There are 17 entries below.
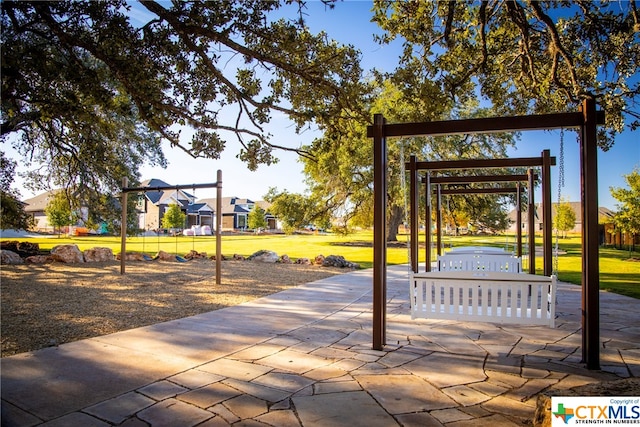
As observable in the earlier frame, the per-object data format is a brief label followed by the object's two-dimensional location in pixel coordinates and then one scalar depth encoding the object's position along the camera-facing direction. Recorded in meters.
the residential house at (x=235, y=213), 50.12
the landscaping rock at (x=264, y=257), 14.25
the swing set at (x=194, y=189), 9.03
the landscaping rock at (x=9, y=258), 12.06
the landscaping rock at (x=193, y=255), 15.51
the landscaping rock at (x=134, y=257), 14.54
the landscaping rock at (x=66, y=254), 12.74
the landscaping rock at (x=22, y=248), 13.70
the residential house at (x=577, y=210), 41.59
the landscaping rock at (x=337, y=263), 12.82
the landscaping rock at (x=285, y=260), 13.93
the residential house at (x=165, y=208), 40.88
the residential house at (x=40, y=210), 42.67
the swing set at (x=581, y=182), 3.59
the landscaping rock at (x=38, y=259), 12.42
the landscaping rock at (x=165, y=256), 14.68
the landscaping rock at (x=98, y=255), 13.56
